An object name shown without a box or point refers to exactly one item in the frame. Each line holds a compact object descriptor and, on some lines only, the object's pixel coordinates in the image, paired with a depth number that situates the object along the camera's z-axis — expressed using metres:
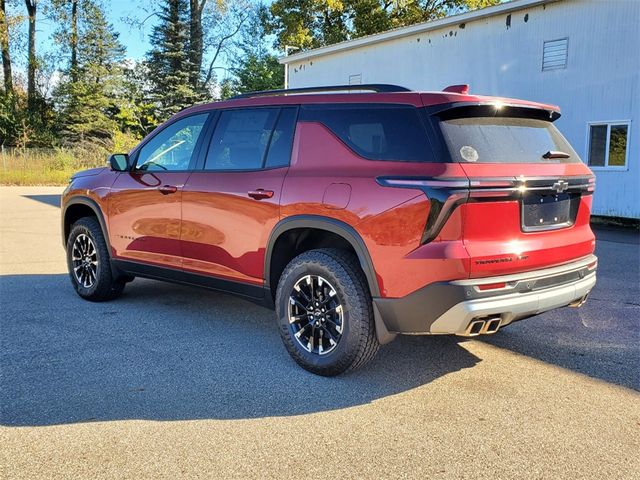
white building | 13.09
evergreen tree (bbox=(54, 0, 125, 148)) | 36.97
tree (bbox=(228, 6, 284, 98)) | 37.47
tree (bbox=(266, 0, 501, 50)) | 30.02
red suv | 3.31
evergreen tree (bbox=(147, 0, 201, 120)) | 35.19
